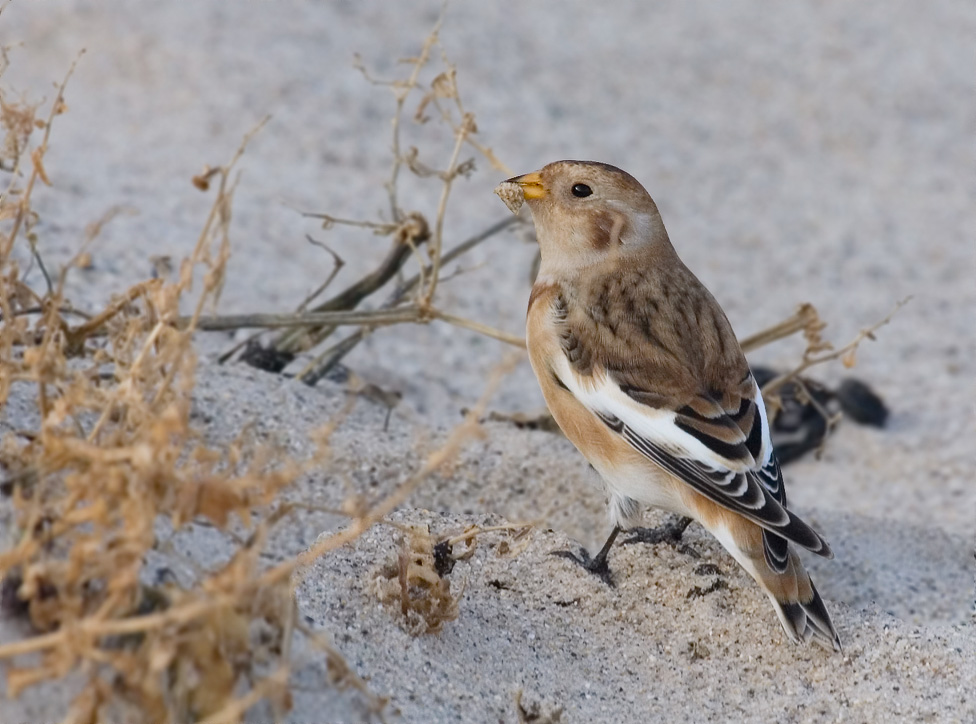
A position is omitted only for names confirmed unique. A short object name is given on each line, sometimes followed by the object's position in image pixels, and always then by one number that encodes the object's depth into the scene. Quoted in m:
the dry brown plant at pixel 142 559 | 3.36
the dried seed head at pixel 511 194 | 6.96
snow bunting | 5.44
